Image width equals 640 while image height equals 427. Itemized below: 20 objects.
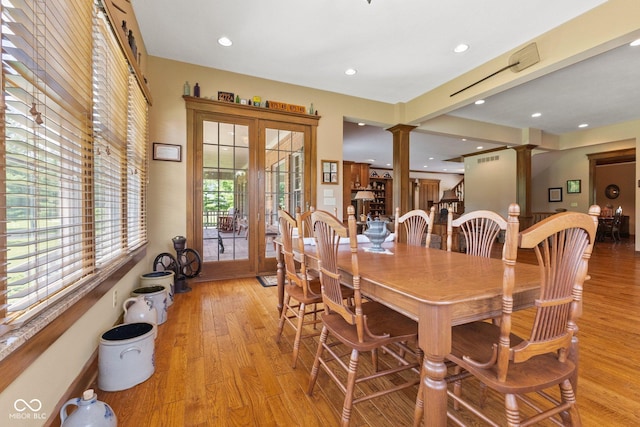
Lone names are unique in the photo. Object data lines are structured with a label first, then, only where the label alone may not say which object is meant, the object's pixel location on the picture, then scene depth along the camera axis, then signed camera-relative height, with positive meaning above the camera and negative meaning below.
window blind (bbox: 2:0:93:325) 1.01 +0.29
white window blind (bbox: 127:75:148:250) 2.66 +0.48
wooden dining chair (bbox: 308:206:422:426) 1.29 -0.59
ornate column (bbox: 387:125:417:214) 5.05 +0.79
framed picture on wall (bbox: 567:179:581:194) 8.12 +0.67
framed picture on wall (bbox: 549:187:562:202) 8.66 +0.48
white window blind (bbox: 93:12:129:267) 1.84 +0.54
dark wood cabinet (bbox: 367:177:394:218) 11.70 +0.69
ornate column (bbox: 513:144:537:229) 6.87 +0.71
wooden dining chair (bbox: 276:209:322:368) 1.84 -0.54
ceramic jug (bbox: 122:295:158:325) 1.99 -0.72
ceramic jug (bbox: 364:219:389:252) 1.97 -0.15
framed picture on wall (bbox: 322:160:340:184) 4.53 +0.64
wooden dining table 0.98 -0.32
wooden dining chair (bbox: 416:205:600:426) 0.93 -0.40
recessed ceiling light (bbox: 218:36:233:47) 3.15 +1.93
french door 3.78 +0.42
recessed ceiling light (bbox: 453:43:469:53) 3.22 +1.88
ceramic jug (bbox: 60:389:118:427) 1.09 -0.80
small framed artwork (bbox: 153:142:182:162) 3.53 +0.76
